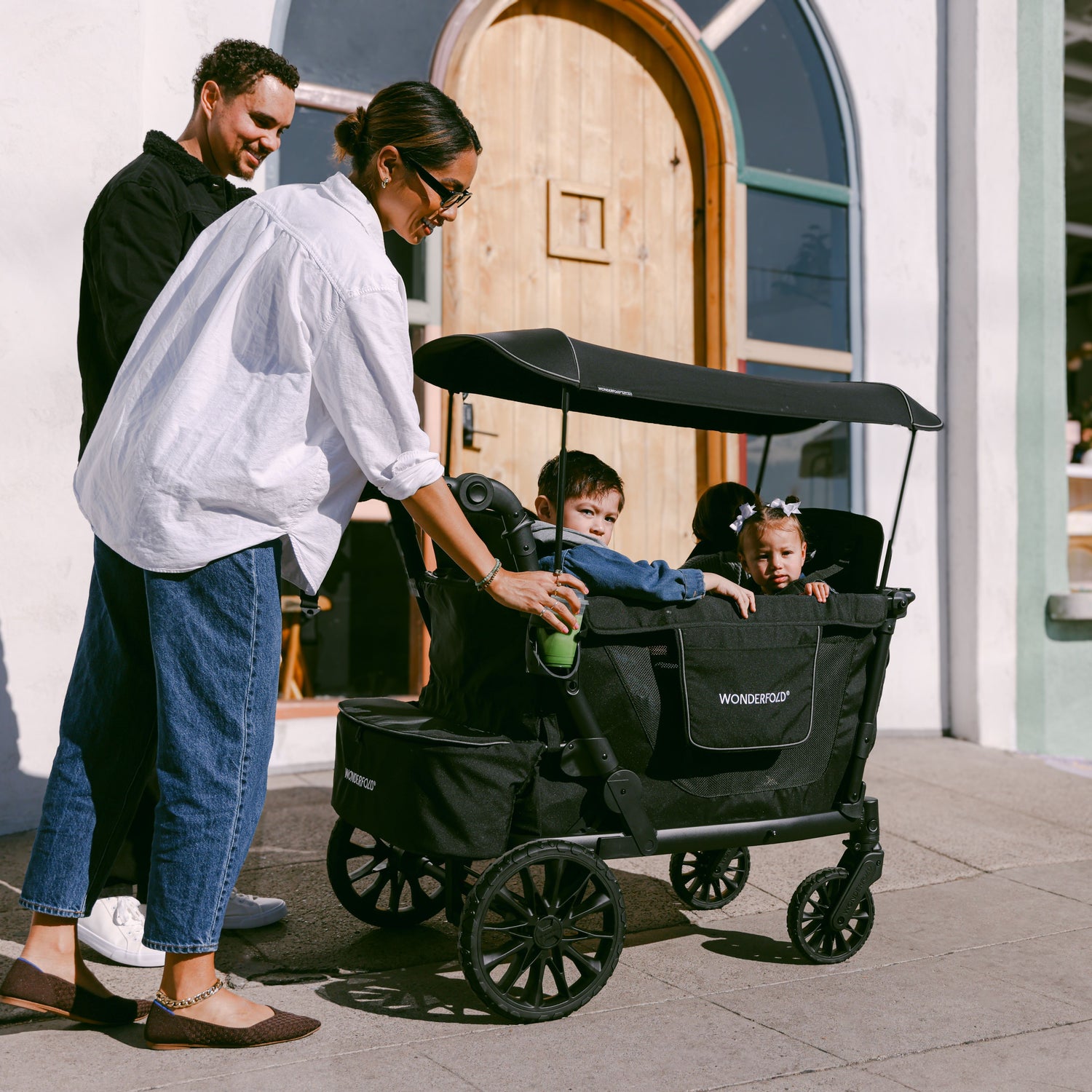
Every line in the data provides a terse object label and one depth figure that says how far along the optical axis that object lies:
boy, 2.54
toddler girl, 3.21
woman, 2.20
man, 2.60
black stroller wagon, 2.43
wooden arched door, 5.18
